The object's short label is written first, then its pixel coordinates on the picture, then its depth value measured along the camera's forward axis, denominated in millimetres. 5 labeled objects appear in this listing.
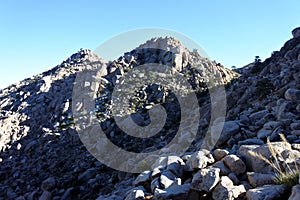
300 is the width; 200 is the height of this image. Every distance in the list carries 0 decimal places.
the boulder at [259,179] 4547
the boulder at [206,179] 4707
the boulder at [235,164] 5176
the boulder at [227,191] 4344
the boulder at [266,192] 3918
